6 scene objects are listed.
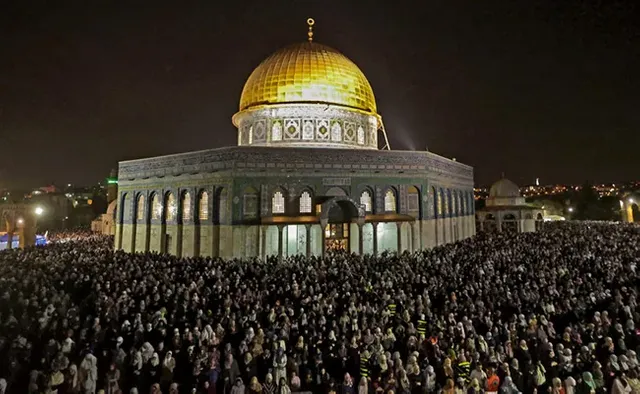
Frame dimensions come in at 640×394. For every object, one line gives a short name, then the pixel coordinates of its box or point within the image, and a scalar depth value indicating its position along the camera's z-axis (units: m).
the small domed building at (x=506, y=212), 41.28
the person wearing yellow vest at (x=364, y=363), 7.59
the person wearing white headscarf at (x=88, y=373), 7.00
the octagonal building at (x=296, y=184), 22.94
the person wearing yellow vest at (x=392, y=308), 11.03
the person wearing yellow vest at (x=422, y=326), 9.59
